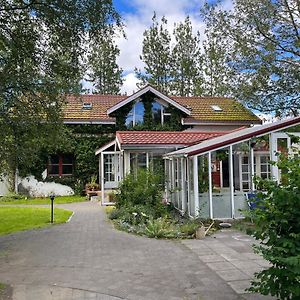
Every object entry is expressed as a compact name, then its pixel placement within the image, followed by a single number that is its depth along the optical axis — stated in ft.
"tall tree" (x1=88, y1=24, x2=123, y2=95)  132.77
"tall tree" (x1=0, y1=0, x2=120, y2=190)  29.55
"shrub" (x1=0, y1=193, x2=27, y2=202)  72.79
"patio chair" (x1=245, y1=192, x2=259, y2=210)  14.65
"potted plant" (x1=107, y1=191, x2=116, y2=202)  61.96
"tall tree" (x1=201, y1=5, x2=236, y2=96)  74.43
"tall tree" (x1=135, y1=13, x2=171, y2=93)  122.01
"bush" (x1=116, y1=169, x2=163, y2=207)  45.29
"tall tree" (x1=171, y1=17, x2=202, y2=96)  121.08
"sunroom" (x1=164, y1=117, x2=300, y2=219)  40.78
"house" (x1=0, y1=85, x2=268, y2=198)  80.48
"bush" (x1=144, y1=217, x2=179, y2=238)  33.81
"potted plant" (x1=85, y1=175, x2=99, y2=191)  76.28
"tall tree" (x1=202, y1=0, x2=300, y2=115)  67.05
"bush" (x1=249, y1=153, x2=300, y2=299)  13.19
